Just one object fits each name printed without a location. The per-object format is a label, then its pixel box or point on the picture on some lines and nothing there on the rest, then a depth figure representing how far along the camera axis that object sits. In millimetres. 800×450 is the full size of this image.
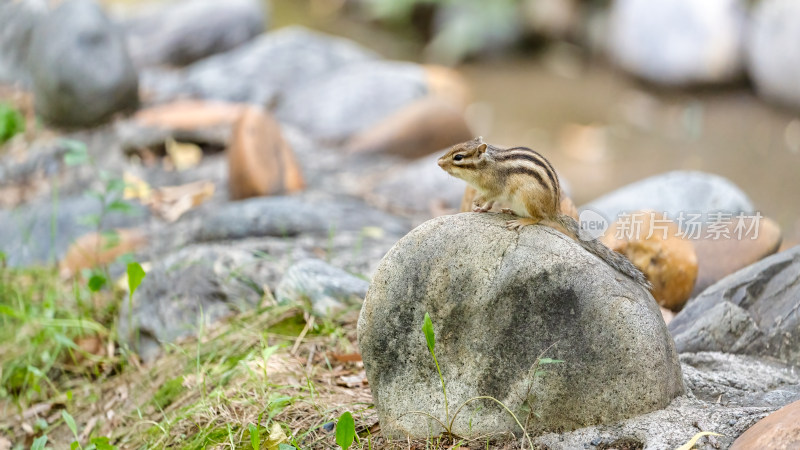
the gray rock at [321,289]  6840
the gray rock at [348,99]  14102
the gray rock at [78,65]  12852
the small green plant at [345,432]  4469
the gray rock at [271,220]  9008
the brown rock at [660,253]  6695
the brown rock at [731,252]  7258
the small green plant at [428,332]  4469
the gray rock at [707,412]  4574
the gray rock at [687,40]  16422
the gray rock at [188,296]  7445
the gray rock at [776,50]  15133
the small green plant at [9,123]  13437
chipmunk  4937
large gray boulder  4570
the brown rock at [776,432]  4141
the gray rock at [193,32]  17625
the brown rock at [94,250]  8906
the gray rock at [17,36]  15250
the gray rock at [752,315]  5785
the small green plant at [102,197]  7840
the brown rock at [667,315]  6582
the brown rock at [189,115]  13227
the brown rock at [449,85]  17328
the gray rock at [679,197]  8859
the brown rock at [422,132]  12898
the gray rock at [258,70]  15375
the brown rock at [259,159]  10469
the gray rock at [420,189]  11250
